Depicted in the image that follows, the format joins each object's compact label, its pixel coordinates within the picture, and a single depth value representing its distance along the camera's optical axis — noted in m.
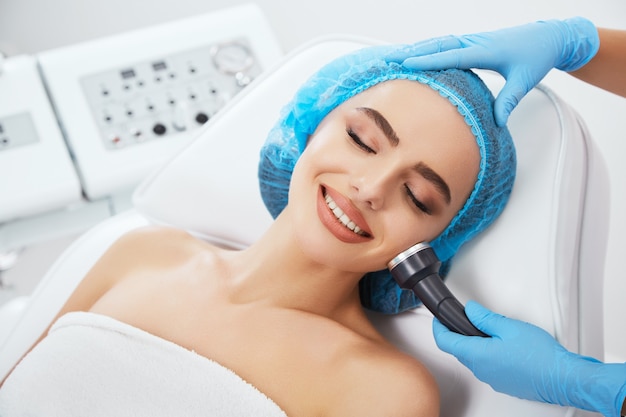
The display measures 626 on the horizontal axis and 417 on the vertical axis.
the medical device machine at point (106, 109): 1.84
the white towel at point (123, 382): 1.17
